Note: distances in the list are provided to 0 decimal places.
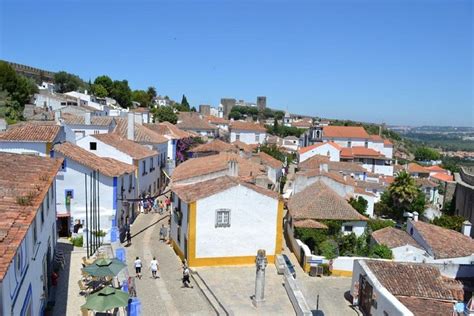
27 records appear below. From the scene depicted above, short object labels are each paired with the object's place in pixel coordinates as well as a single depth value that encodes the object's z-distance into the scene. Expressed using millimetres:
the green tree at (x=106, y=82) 96688
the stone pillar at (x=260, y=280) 19094
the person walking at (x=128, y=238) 26484
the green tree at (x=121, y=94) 97062
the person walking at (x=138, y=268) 21266
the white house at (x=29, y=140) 25531
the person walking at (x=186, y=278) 20703
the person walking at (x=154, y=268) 21467
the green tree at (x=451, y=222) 35719
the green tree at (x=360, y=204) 39469
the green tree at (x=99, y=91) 91500
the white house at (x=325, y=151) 67500
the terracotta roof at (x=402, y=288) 18891
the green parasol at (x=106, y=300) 13915
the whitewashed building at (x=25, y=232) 9719
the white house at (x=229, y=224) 23234
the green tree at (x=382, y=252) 25098
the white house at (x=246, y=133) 88312
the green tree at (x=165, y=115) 80312
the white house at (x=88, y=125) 45562
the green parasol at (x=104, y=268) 16562
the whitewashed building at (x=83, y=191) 25419
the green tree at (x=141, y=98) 105825
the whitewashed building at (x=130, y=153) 33312
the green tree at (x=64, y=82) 92500
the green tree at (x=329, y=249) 25375
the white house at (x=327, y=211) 28516
